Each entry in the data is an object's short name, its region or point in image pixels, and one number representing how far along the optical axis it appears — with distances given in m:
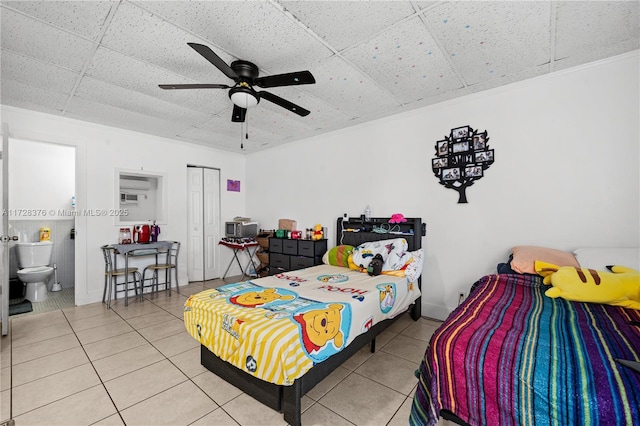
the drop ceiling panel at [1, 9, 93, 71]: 2.02
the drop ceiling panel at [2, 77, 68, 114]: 2.96
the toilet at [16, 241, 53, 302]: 3.98
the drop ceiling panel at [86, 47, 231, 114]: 2.53
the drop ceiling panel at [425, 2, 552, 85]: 1.91
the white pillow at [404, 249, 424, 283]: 3.05
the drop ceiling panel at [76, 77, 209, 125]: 3.03
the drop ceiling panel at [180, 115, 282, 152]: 4.18
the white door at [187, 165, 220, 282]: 5.24
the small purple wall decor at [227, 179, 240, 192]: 5.79
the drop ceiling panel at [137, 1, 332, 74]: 1.89
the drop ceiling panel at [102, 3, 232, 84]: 2.01
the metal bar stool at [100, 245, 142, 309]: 3.99
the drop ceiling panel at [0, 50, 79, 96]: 2.47
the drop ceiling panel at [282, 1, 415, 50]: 1.87
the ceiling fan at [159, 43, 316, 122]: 2.15
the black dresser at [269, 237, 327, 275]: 4.25
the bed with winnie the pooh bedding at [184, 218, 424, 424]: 1.68
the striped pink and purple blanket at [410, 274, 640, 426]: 1.00
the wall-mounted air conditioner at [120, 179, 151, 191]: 4.66
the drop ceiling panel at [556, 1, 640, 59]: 1.88
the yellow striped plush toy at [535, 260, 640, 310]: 1.85
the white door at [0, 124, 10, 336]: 2.86
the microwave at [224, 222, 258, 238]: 5.37
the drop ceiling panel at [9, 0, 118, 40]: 1.85
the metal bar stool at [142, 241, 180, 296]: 4.47
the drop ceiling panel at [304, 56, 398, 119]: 2.67
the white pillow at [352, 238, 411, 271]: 3.13
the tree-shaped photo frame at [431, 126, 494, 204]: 3.13
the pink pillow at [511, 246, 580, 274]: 2.40
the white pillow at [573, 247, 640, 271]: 2.14
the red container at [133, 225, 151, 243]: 4.43
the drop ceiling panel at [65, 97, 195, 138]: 3.51
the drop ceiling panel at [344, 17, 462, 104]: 2.19
